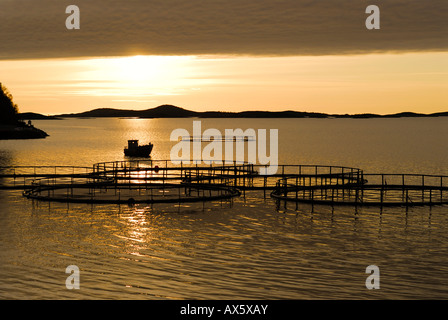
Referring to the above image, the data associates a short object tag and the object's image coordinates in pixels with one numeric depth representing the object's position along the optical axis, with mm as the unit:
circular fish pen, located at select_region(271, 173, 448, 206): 53938
